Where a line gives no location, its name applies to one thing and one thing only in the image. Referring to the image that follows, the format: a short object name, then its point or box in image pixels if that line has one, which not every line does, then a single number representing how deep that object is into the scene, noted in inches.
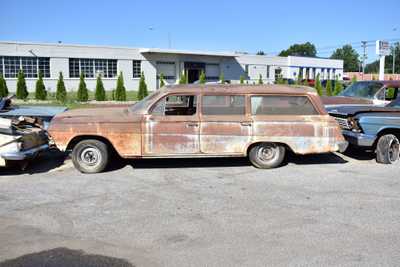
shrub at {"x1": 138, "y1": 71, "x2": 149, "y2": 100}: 1112.2
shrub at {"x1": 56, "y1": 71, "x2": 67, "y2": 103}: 1057.0
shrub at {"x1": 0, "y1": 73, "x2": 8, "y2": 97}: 1061.6
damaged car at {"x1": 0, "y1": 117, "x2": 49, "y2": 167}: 279.4
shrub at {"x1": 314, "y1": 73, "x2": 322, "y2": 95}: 1225.3
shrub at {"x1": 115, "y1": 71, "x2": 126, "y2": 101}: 1069.8
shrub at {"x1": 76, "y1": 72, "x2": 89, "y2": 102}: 1033.0
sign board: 755.4
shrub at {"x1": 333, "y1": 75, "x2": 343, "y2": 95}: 1207.6
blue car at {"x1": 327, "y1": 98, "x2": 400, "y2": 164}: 337.4
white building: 1354.6
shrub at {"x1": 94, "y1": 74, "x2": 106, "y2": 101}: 1053.8
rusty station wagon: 294.2
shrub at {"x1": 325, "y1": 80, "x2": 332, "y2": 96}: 1182.8
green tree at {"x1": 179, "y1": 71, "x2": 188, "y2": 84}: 1267.8
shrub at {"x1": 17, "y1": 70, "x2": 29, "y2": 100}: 1074.1
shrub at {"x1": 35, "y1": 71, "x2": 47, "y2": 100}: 1084.5
